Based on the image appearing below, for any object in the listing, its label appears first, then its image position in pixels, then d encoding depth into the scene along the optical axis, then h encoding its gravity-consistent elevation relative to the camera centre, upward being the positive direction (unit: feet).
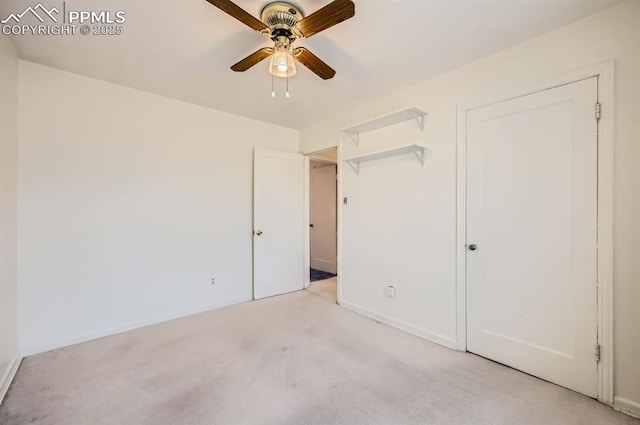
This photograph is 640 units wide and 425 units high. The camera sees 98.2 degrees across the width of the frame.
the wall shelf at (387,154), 8.94 +2.02
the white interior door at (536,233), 6.13 -0.55
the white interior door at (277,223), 12.70 -0.57
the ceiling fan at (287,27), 4.74 +3.50
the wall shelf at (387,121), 8.94 +3.15
